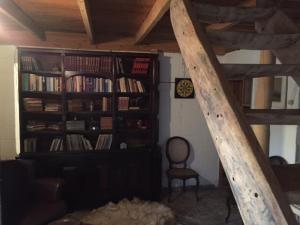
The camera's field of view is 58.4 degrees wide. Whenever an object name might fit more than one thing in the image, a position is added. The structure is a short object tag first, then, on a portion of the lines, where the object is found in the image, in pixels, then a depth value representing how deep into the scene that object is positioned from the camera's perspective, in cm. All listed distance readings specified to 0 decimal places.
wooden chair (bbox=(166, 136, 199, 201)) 403
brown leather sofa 234
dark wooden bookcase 342
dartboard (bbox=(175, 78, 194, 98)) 407
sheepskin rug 300
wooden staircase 73
